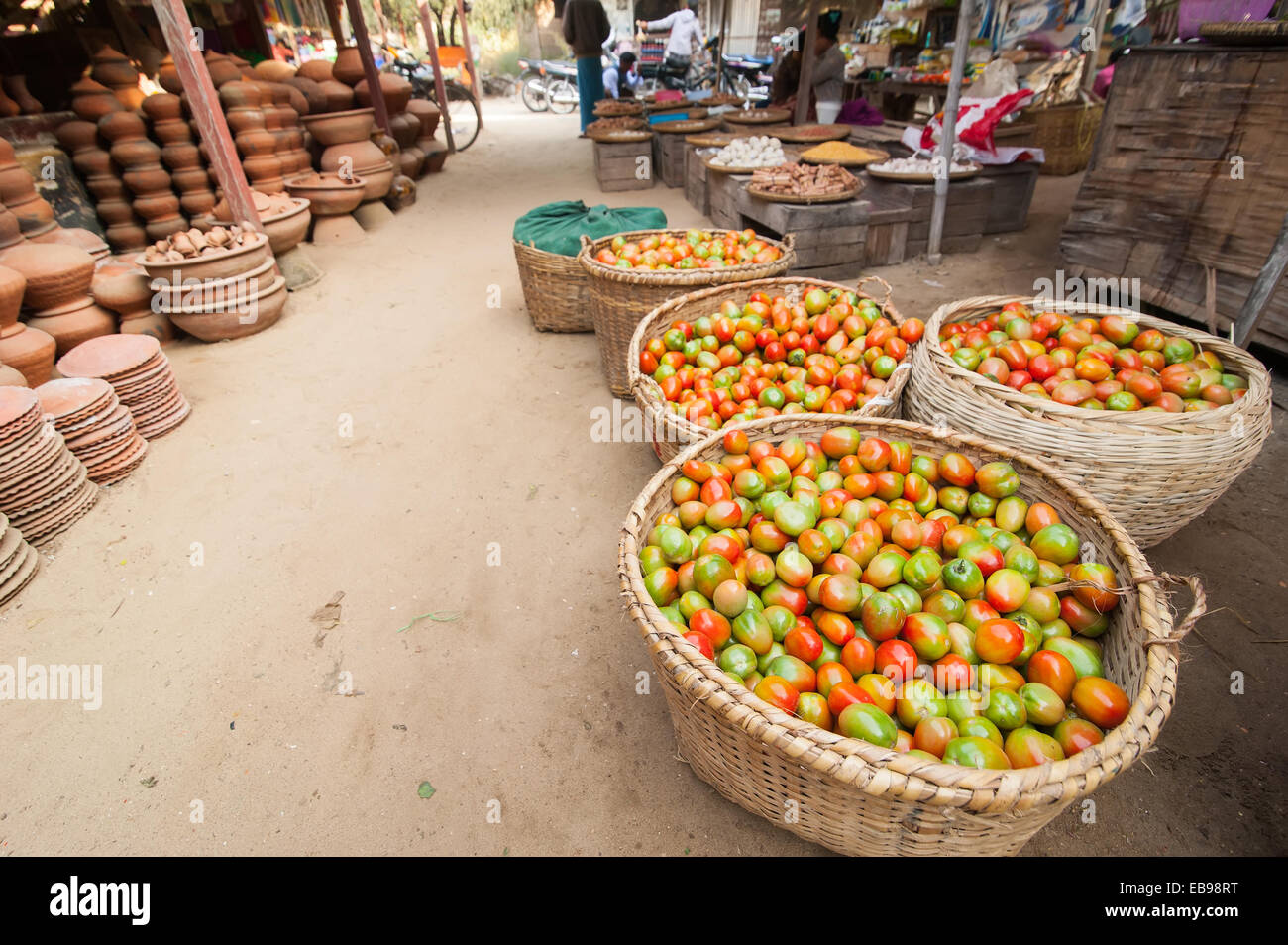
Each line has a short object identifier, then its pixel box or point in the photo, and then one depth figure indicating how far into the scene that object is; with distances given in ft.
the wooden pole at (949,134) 14.97
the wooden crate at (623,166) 27.89
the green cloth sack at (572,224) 14.07
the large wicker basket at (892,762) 3.67
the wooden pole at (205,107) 15.34
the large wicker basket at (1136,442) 6.50
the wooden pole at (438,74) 36.50
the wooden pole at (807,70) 23.88
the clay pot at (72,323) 13.23
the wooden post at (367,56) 25.00
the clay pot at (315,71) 24.54
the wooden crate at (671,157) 27.91
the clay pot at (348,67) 25.72
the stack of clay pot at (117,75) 19.22
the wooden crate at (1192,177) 10.20
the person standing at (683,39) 42.14
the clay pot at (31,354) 11.60
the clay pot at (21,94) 18.42
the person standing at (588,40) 34.73
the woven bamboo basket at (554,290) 14.23
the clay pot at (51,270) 12.76
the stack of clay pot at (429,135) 32.24
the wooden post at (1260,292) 9.18
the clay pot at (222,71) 19.98
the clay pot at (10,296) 11.62
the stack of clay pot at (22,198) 14.15
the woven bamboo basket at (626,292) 10.69
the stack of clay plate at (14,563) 8.42
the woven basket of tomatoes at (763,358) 8.30
